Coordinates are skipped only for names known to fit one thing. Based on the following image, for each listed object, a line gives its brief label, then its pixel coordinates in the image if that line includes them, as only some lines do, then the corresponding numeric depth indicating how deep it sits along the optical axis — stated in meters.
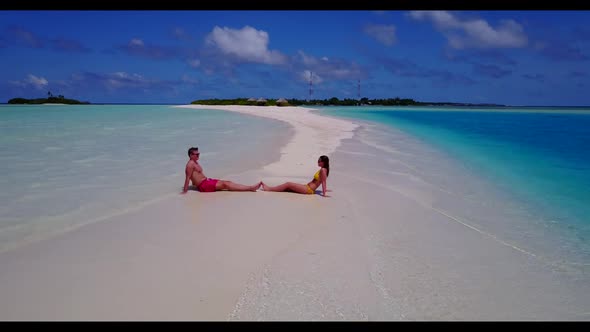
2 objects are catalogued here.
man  7.21
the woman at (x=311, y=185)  7.17
